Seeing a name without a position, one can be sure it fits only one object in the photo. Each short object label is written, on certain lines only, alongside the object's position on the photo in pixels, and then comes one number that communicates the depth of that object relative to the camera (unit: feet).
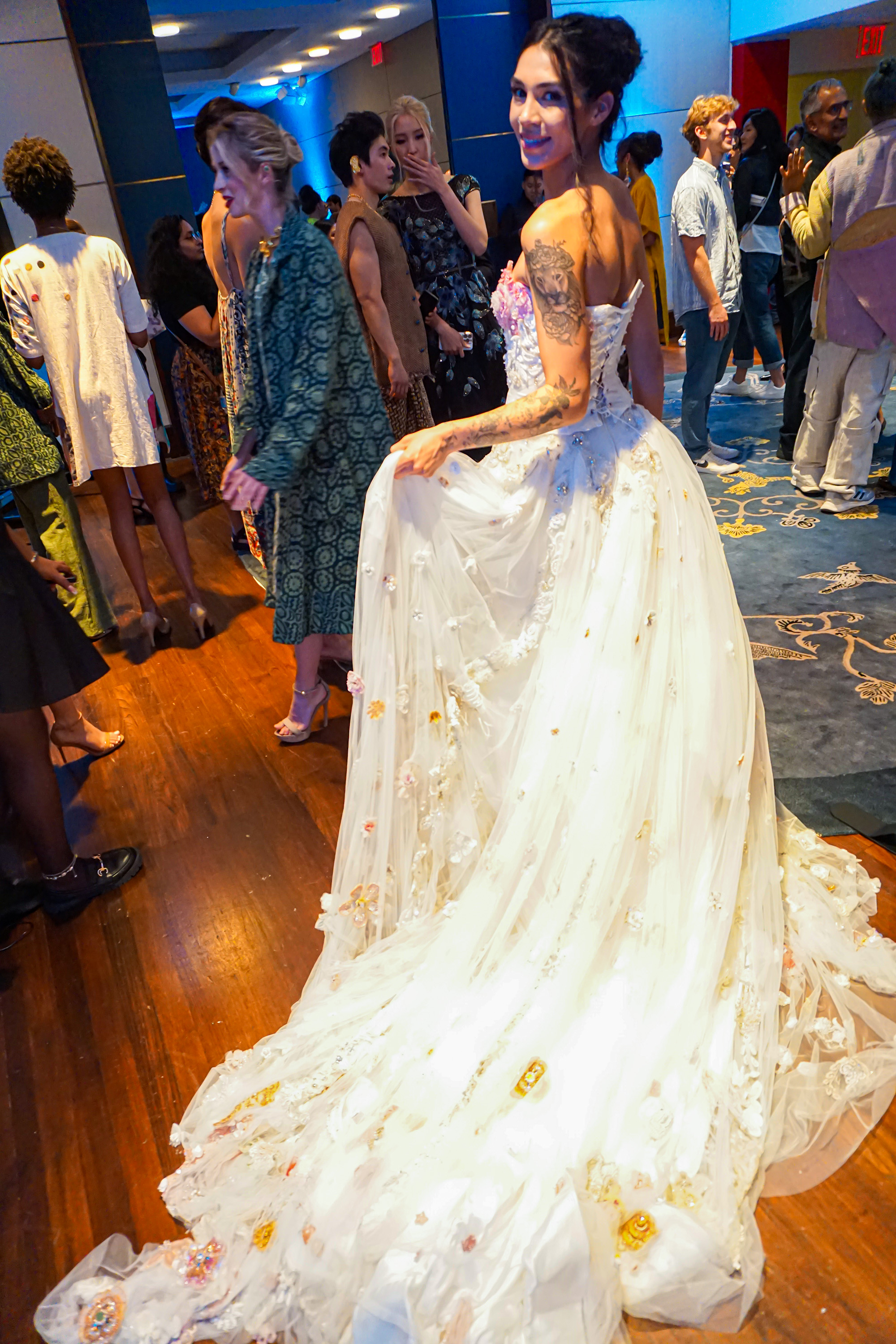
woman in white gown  4.15
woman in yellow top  17.93
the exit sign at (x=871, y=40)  22.21
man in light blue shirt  12.91
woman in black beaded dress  10.28
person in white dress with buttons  9.76
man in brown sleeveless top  9.85
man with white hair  12.72
